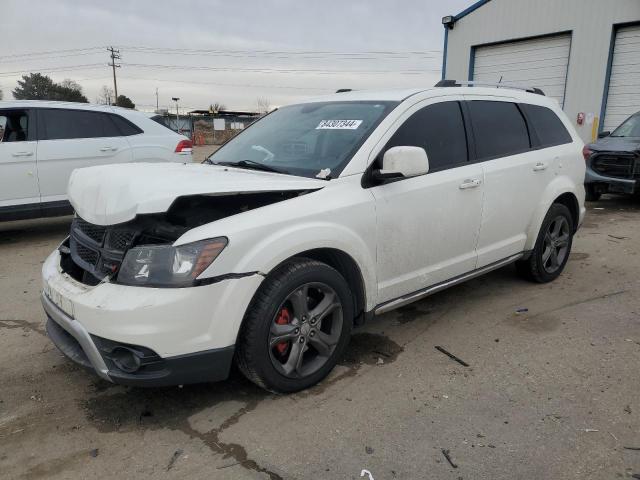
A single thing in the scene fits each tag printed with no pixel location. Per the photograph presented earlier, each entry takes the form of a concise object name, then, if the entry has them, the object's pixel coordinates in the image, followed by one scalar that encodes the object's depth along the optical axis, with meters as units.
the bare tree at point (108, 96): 72.35
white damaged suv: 2.51
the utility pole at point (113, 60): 64.55
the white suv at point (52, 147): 6.53
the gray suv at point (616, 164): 9.31
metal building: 14.34
